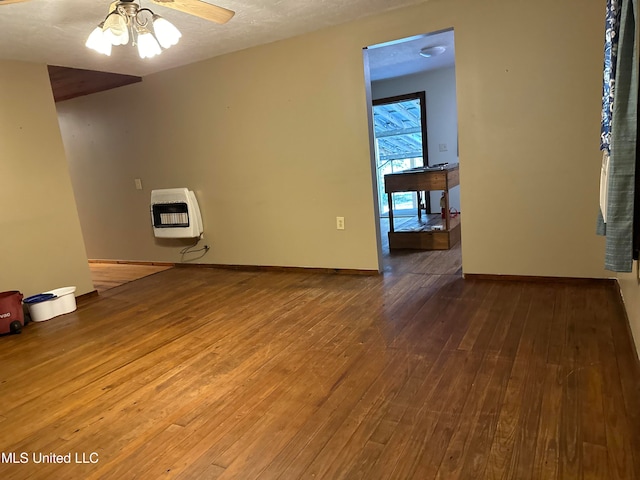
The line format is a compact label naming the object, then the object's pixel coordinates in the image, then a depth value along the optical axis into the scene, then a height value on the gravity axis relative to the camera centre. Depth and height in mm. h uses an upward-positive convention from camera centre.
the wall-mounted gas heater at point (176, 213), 4469 -298
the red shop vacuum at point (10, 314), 3023 -796
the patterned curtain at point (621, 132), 1551 +30
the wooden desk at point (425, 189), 4340 -450
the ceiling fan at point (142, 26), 2082 +814
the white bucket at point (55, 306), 3301 -852
